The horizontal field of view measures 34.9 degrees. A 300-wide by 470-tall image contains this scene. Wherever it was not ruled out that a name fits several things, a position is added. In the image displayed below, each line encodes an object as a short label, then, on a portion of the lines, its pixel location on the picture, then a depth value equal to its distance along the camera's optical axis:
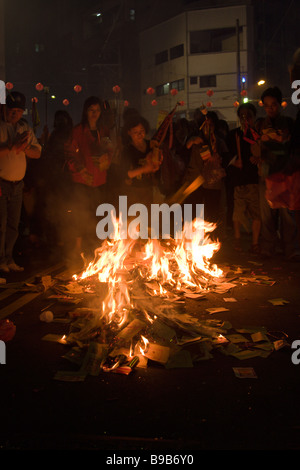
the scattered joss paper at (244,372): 3.47
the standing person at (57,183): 8.96
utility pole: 32.26
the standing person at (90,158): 8.25
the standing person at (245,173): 9.15
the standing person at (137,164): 7.59
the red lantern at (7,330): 4.30
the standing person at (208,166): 9.39
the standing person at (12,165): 7.50
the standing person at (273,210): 8.32
